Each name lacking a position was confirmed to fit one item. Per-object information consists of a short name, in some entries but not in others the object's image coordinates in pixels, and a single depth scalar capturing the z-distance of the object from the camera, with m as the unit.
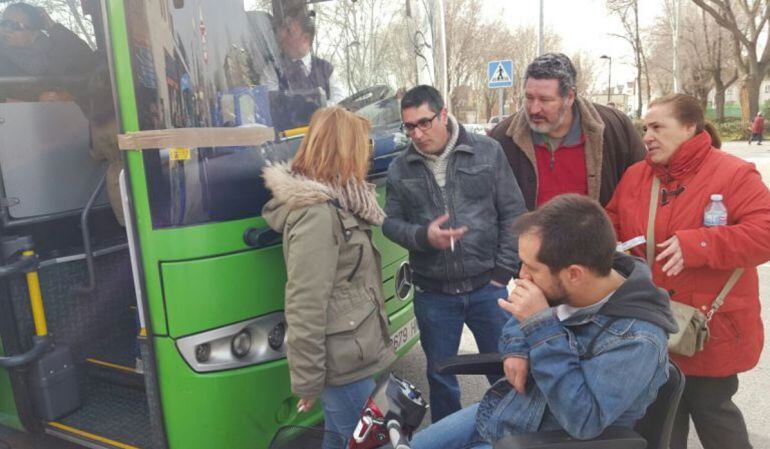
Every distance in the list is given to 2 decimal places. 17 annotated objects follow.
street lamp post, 59.94
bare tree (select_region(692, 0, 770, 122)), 25.86
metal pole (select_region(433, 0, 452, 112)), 4.32
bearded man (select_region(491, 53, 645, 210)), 2.73
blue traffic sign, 12.88
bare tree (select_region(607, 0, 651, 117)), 38.00
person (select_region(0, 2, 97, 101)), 3.30
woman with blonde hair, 2.05
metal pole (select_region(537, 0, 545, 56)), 20.09
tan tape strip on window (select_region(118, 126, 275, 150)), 2.12
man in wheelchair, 1.59
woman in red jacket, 2.17
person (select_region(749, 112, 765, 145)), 24.48
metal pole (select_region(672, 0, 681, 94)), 26.73
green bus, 2.19
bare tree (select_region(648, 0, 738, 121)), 36.87
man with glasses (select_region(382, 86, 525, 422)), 2.63
